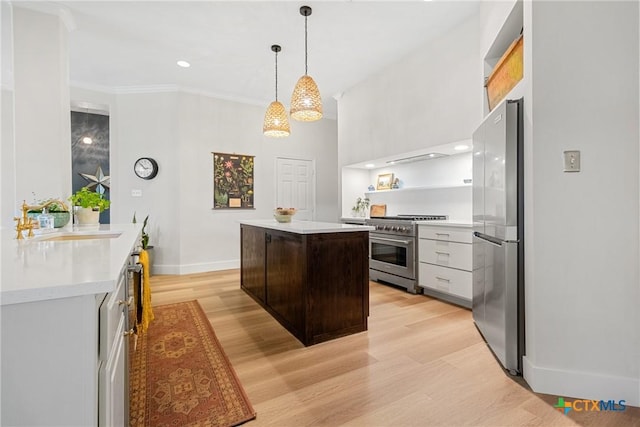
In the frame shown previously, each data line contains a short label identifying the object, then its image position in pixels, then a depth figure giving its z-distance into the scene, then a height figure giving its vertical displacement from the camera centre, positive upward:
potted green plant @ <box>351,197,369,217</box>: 5.07 +0.06
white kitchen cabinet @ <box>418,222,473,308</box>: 3.04 -0.54
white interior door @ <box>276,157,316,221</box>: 5.72 +0.51
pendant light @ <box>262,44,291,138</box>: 3.31 +1.02
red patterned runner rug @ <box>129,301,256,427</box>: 1.53 -1.03
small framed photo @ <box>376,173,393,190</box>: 4.69 +0.48
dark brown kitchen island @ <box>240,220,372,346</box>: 2.33 -0.56
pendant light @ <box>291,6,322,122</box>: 2.81 +1.08
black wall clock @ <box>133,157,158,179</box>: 4.67 +0.70
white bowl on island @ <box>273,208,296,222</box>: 2.95 -0.02
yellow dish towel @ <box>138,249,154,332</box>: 1.61 -0.38
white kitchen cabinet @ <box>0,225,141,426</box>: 0.67 -0.31
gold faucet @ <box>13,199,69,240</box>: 1.61 -0.07
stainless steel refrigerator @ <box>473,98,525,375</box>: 1.87 -0.14
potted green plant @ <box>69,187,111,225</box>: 2.72 +0.06
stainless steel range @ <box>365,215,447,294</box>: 3.60 -0.49
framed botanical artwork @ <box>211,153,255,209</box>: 5.08 +0.54
